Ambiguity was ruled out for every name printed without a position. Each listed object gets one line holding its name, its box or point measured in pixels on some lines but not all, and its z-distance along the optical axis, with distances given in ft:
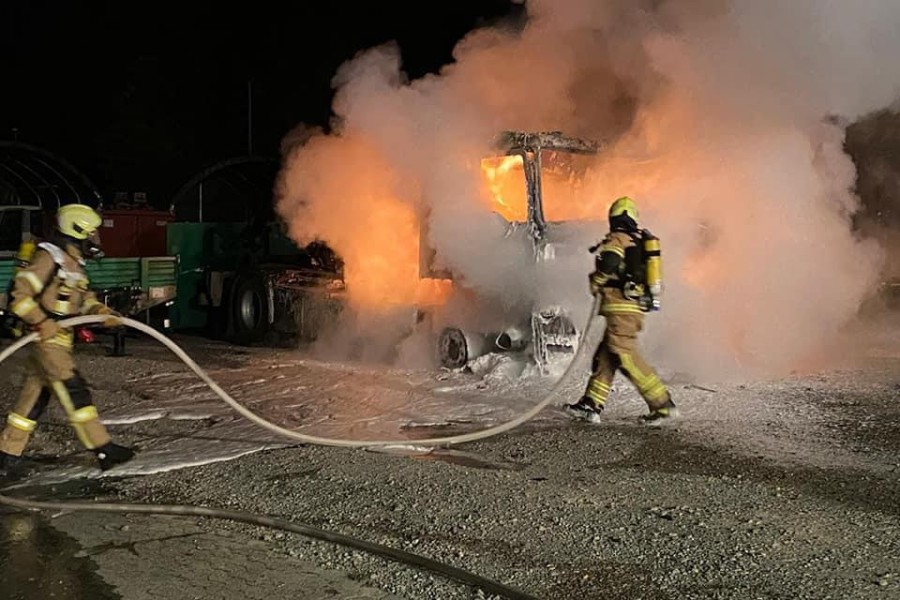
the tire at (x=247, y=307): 43.55
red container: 44.04
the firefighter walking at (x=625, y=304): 23.50
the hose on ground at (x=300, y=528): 12.98
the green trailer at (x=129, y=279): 39.60
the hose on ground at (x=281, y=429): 19.26
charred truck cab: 29.66
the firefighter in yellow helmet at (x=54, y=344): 19.04
